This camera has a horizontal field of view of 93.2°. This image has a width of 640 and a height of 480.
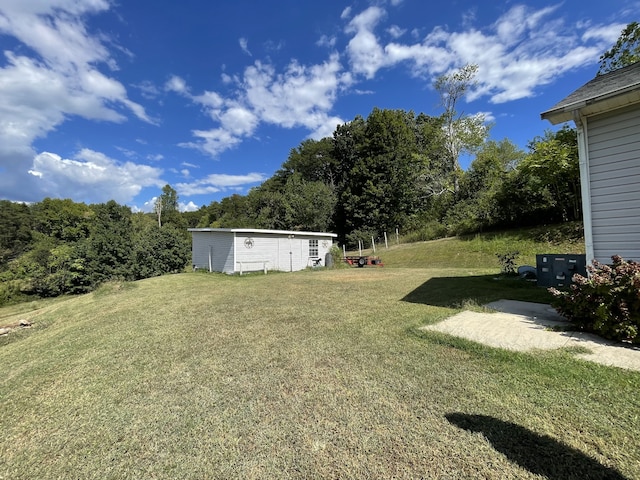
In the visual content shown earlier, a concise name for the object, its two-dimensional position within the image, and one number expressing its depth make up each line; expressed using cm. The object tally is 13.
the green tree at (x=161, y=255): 2066
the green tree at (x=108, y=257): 2183
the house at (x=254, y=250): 1595
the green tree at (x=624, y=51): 1417
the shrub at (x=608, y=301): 372
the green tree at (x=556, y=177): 1516
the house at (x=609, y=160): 438
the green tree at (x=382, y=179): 2945
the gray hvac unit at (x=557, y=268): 713
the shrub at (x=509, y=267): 1046
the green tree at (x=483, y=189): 1994
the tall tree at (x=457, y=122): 2634
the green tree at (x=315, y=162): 4047
